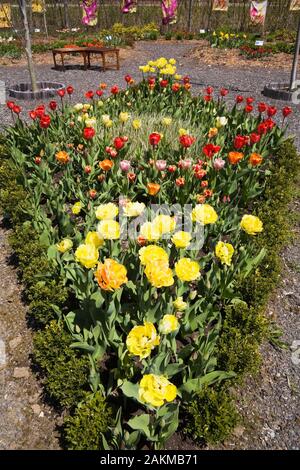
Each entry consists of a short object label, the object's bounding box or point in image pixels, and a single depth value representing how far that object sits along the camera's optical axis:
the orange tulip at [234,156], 3.31
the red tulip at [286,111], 4.35
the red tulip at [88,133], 3.64
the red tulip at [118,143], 3.44
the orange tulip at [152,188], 2.86
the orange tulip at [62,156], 3.48
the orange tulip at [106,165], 3.33
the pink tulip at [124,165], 3.25
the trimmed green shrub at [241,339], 2.36
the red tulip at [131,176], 3.49
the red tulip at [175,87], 5.67
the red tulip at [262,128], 3.89
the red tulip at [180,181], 3.23
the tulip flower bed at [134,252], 2.01
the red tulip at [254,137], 3.70
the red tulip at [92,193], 3.43
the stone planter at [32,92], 9.05
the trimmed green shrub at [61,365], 2.23
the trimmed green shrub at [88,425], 1.96
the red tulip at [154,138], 3.47
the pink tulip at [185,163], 3.42
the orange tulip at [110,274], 1.85
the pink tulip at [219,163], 3.37
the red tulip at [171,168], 3.62
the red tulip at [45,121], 4.00
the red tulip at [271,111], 4.29
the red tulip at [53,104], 4.54
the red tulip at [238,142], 3.45
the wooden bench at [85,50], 12.10
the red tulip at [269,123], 4.08
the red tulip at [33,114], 4.32
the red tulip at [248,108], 4.65
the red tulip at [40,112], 4.18
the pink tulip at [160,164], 3.30
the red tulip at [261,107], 4.43
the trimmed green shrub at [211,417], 2.04
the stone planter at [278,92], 9.12
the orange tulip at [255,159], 3.37
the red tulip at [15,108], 4.48
